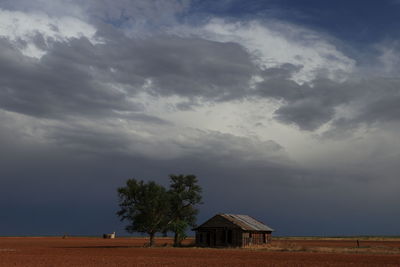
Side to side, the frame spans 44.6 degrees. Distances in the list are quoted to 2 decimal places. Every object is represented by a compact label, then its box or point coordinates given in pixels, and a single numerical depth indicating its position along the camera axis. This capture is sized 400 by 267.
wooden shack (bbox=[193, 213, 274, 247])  71.62
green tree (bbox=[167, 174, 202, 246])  72.31
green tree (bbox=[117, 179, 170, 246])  70.94
